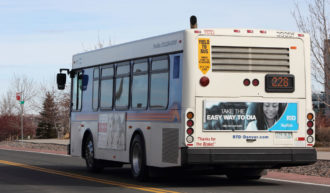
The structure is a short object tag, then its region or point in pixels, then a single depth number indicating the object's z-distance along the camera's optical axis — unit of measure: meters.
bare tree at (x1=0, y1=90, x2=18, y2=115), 90.80
